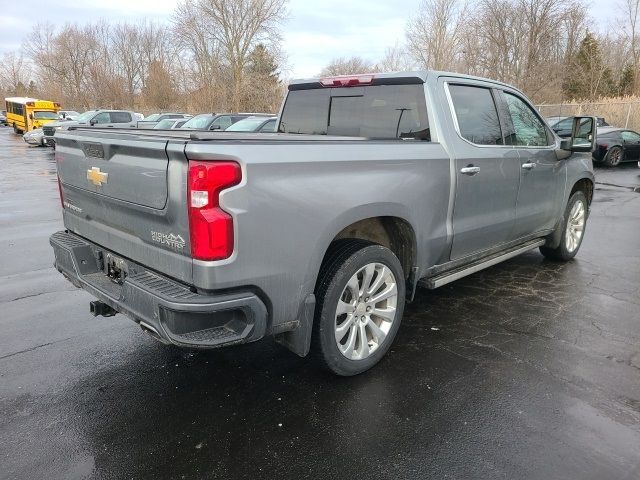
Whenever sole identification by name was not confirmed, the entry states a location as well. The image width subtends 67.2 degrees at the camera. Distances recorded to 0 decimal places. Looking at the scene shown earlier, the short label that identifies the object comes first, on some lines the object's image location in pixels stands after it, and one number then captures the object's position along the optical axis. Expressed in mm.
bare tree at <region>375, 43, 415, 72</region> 52262
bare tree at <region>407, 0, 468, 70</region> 42250
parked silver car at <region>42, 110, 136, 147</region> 23984
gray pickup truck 2422
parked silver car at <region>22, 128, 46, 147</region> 26625
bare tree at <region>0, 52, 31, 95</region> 77188
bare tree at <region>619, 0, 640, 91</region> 39438
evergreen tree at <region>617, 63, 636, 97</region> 40094
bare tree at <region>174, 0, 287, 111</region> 38562
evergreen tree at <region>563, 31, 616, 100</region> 40094
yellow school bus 32844
